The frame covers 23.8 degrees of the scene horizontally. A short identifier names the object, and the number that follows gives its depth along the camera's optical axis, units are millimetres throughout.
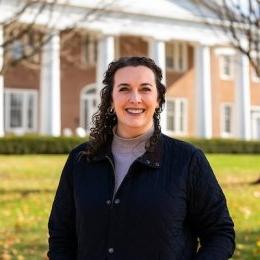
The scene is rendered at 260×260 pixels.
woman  2457
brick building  31181
